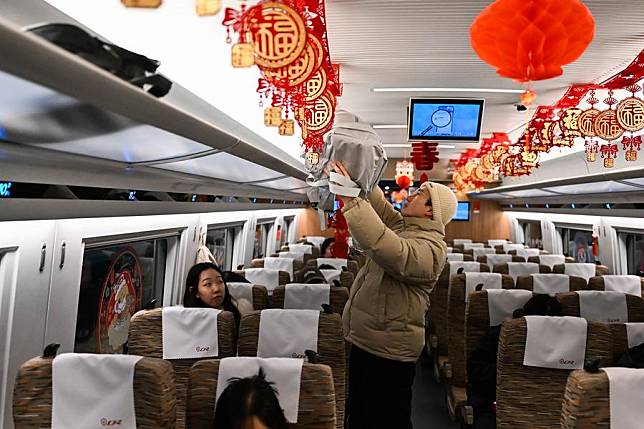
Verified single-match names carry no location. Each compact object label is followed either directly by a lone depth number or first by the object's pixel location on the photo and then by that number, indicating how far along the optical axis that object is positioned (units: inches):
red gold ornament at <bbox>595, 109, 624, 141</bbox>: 204.2
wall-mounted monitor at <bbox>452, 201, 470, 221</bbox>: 732.7
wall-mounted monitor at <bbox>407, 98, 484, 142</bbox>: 260.2
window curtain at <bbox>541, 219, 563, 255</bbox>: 531.2
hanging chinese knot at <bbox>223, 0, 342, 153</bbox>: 93.5
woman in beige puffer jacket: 117.0
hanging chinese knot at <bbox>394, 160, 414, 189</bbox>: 494.6
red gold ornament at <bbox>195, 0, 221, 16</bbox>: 64.9
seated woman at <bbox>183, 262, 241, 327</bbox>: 179.2
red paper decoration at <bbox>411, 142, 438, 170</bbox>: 390.3
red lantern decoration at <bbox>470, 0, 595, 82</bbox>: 82.7
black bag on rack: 51.2
